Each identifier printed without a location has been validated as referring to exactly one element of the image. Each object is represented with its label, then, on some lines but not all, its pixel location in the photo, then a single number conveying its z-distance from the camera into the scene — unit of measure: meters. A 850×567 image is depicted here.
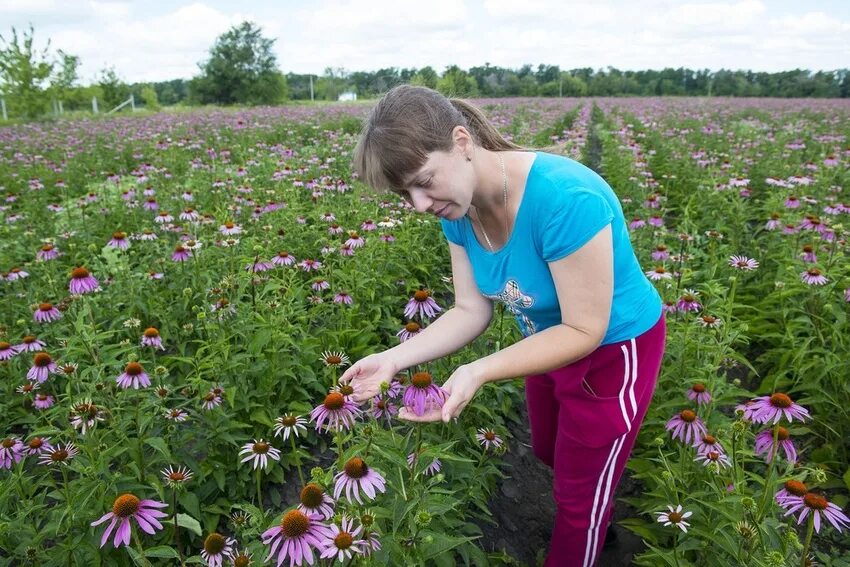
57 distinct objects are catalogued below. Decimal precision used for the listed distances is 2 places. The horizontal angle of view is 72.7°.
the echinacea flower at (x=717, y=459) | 1.76
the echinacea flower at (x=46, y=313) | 2.77
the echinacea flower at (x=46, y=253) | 3.34
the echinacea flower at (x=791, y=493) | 1.53
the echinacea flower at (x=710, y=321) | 2.50
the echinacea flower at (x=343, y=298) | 3.13
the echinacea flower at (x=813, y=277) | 3.03
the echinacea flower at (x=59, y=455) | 1.83
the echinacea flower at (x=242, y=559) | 1.40
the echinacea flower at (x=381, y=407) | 1.73
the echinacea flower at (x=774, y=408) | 1.80
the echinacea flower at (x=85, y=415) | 1.83
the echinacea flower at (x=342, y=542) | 1.16
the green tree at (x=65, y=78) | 20.06
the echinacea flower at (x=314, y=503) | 1.27
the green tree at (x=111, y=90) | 33.41
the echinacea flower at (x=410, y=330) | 2.19
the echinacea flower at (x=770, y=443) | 1.75
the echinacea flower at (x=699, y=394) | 2.17
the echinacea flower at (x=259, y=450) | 1.87
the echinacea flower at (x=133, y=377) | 2.11
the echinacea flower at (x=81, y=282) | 2.78
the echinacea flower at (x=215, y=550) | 1.49
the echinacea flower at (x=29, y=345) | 2.53
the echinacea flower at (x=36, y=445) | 1.97
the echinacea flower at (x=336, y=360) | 2.12
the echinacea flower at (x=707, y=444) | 1.86
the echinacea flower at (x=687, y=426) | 1.96
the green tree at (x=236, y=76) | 37.28
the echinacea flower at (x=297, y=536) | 1.19
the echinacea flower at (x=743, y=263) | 3.14
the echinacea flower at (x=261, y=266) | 3.09
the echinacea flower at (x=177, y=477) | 1.63
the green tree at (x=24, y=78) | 18.95
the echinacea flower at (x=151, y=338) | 2.37
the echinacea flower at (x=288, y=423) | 1.86
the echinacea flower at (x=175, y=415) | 2.16
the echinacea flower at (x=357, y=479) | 1.32
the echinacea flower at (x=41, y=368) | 2.29
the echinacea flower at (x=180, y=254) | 3.45
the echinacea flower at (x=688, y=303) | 2.76
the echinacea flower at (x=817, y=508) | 1.46
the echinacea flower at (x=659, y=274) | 3.08
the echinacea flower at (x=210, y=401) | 2.23
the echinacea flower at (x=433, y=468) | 1.61
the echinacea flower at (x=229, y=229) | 3.44
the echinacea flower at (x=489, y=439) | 2.09
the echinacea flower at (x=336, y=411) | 1.46
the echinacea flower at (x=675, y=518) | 1.66
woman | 1.43
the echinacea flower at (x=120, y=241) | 3.41
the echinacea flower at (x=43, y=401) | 2.20
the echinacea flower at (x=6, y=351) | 2.43
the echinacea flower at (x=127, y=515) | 1.41
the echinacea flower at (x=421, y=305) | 2.36
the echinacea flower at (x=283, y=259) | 3.44
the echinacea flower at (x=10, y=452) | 1.92
